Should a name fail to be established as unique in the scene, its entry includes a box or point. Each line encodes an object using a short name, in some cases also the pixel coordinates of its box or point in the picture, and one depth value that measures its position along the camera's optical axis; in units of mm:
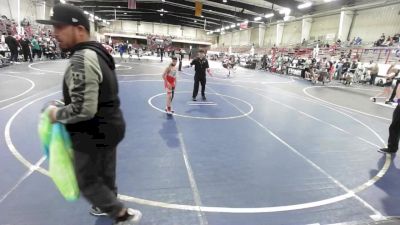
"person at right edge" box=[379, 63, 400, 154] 5652
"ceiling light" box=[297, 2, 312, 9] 29311
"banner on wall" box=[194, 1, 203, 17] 29344
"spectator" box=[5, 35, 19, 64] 18081
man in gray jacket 1991
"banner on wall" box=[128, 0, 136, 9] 29588
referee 10234
